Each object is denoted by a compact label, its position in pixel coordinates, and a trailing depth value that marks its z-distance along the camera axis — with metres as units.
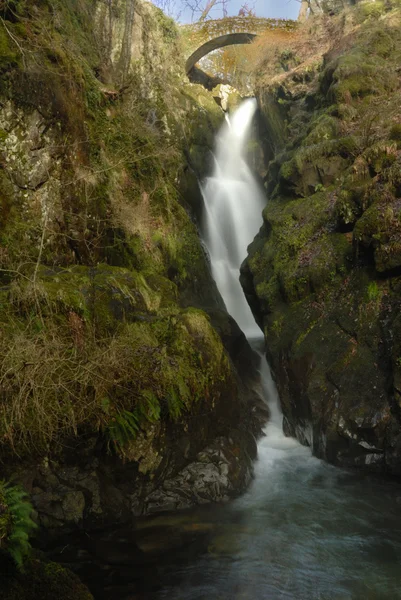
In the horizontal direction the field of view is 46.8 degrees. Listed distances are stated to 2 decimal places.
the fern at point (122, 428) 6.42
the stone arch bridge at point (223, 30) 24.77
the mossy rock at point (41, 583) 3.67
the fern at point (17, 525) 3.63
